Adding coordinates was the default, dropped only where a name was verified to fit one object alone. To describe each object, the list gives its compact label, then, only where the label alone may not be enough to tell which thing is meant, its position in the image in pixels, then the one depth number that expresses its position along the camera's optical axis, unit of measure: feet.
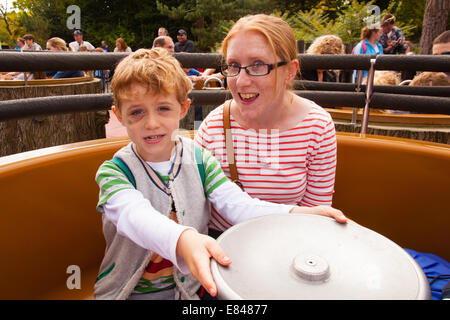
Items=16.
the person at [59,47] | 17.08
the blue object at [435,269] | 4.33
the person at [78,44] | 29.48
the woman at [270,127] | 4.08
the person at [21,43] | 41.11
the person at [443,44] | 11.58
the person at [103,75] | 36.19
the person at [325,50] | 13.47
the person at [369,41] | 15.56
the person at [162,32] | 25.03
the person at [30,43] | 28.96
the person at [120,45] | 28.63
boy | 3.30
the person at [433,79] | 9.07
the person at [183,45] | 26.22
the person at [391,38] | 20.47
